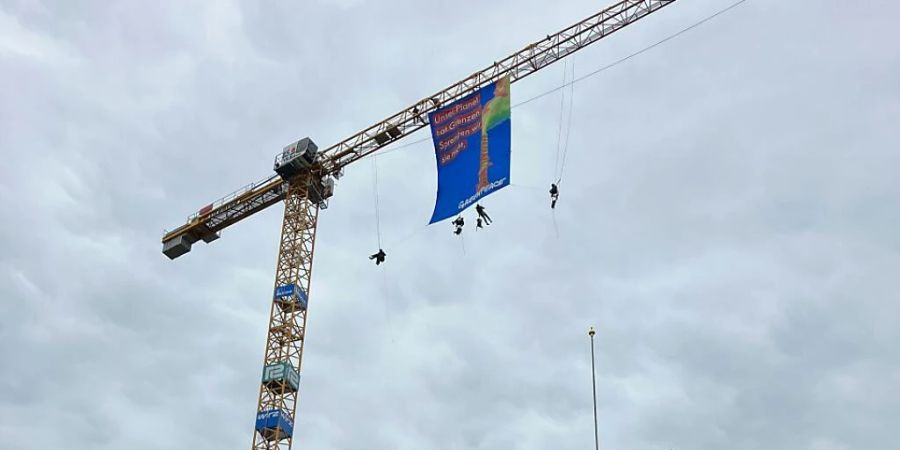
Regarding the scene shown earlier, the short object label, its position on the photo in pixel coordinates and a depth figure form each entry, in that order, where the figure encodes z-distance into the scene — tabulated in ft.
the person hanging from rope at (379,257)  277.52
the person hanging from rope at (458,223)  238.89
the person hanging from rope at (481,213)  235.61
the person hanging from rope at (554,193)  236.63
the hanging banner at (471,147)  226.79
